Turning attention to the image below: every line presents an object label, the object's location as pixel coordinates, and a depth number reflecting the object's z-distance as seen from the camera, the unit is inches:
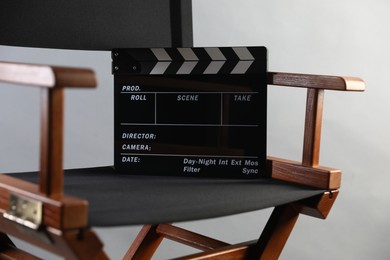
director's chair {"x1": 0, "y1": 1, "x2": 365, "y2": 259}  55.3
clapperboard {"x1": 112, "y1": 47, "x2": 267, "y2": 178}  73.3
